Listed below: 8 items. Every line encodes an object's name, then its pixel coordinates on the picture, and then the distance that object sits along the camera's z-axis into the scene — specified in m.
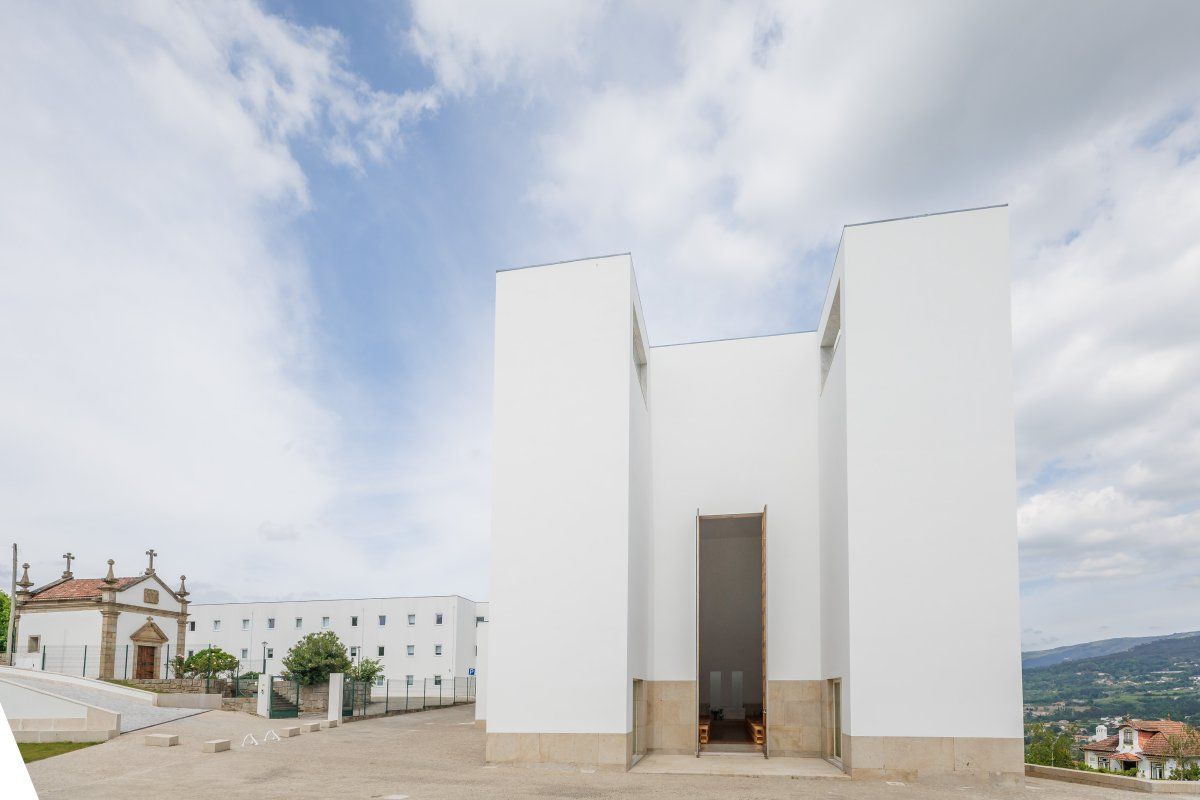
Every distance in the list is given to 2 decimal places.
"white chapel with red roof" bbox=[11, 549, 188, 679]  35.31
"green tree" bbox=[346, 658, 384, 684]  36.78
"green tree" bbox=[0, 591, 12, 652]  49.38
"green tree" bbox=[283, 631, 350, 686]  32.72
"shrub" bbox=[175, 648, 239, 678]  39.54
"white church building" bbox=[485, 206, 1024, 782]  17.16
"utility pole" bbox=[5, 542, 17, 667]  36.09
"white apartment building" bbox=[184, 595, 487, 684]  59.78
